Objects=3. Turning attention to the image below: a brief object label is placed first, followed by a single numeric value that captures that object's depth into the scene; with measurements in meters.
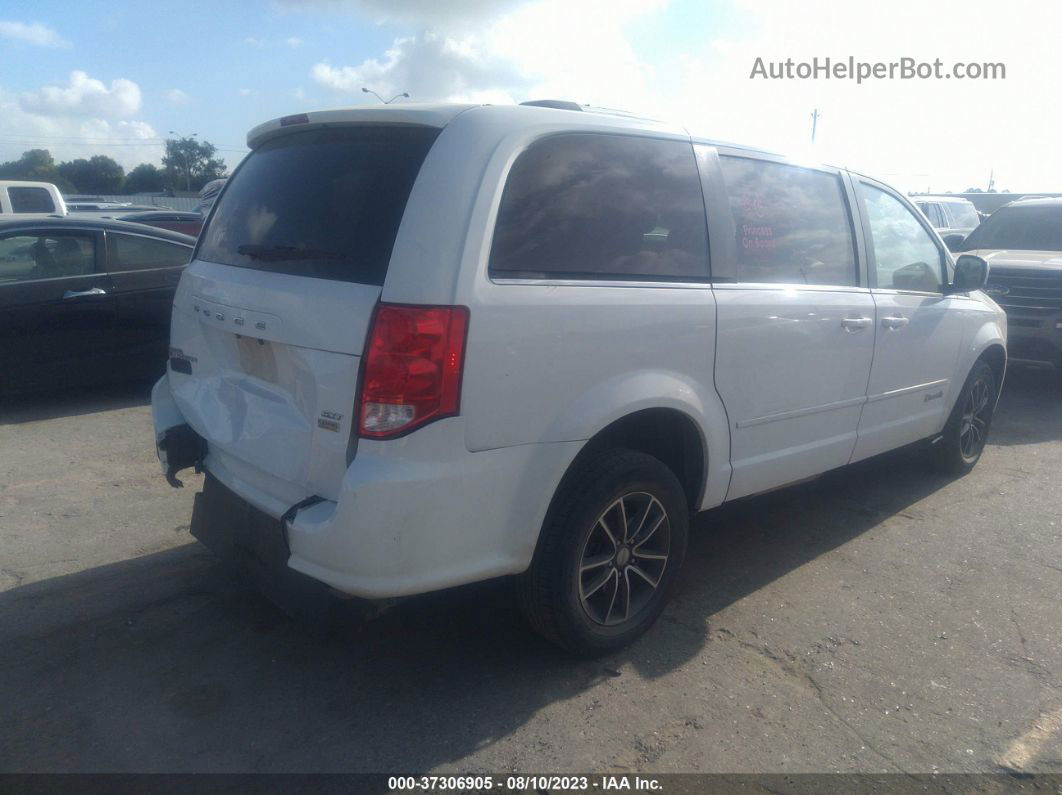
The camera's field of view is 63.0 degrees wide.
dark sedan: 6.63
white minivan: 2.65
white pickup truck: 13.26
